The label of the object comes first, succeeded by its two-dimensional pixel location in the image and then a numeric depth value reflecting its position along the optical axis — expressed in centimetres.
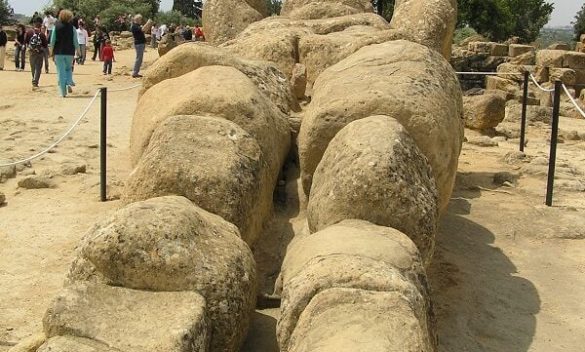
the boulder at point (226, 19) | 853
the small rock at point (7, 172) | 707
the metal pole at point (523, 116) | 995
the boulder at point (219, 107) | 481
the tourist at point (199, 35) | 2348
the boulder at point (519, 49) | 1983
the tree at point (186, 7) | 5107
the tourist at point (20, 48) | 1708
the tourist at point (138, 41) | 1588
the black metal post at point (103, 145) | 664
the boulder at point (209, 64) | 569
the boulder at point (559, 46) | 1930
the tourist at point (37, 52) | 1352
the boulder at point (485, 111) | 1124
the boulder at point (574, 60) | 1666
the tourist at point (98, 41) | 2066
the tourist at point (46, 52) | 1472
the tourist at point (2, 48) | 1677
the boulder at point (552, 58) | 1666
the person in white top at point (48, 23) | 1759
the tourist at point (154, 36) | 2734
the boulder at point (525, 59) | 1892
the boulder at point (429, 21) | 760
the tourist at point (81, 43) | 1897
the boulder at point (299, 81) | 640
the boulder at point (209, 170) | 399
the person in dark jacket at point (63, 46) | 1211
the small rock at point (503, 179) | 805
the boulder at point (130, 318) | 286
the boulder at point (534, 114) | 1322
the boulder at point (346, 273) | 298
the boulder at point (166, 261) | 318
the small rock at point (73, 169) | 731
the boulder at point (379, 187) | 387
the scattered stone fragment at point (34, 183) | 683
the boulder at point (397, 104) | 451
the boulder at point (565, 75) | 1591
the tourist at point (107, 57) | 1644
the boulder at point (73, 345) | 273
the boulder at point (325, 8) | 797
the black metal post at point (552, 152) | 712
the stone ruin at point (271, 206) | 292
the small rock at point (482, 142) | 1042
